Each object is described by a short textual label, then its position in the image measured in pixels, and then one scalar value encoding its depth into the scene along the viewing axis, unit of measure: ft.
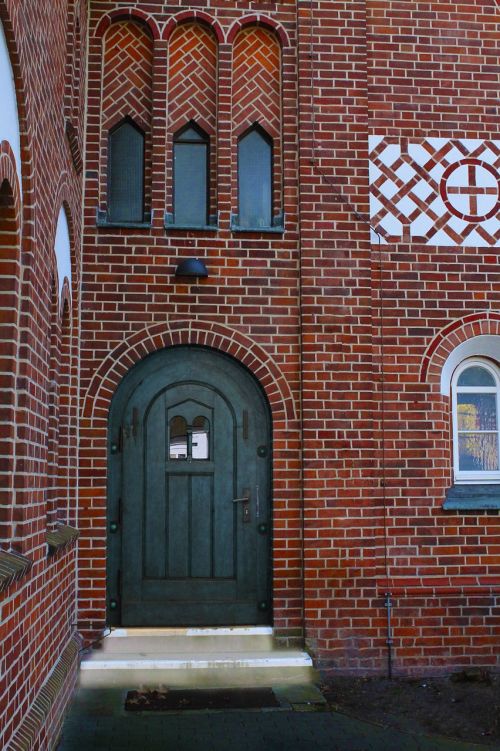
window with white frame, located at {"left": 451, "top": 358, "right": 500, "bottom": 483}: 24.84
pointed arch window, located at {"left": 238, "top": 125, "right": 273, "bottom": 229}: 24.72
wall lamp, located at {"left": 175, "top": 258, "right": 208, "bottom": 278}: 23.35
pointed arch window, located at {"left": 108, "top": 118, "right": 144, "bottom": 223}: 24.39
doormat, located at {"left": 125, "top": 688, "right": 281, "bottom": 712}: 19.54
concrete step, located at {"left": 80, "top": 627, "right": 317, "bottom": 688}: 21.20
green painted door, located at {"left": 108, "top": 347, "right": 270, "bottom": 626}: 23.04
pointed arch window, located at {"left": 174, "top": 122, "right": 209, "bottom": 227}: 24.48
